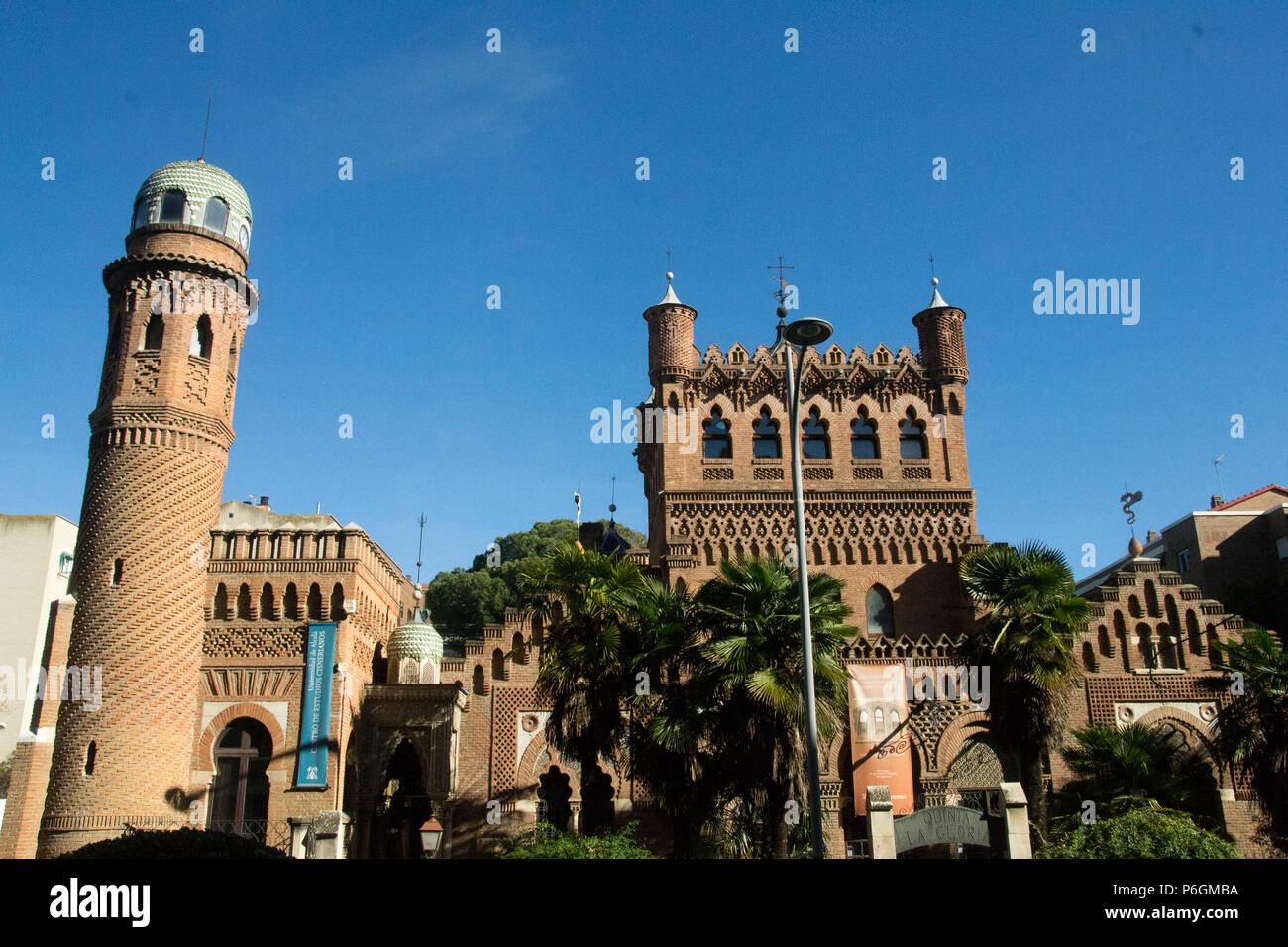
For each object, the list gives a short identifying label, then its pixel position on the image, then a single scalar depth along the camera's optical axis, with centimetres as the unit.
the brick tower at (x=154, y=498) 2820
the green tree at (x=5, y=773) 4266
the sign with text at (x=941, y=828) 1892
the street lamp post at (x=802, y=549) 1642
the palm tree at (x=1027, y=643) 2252
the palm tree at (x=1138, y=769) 2581
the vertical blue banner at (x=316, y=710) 2889
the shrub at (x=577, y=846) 2147
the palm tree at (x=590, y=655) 2188
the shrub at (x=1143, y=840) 1834
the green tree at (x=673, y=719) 2111
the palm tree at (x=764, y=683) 2058
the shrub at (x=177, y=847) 1460
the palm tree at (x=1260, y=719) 2448
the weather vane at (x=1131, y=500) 4650
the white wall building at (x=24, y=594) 4531
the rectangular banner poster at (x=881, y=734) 2880
